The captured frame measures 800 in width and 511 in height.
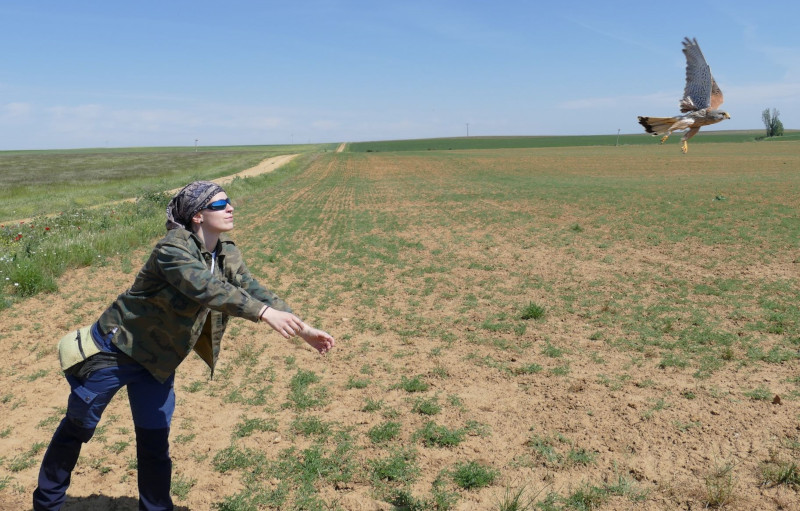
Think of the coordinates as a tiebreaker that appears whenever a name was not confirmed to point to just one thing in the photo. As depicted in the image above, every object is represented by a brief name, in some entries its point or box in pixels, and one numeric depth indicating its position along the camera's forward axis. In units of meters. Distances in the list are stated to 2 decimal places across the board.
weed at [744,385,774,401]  5.13
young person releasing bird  2.80
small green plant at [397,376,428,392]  5.48
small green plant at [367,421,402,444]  4.52
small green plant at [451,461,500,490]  3.88
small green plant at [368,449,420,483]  3.98
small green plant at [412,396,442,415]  5.01
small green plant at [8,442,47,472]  4.12
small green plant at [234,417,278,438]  4.64
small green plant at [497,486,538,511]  3.50
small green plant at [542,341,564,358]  6.35
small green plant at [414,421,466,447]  4.46
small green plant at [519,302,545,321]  7.68
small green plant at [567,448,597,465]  4.15
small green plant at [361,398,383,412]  5.07
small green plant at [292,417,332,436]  4.66
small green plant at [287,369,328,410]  5.20
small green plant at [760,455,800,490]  3.82
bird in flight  3.80
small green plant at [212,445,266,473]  4.15
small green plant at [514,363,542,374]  5.89
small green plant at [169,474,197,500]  3.80
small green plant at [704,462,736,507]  3.63
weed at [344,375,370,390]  5.61
